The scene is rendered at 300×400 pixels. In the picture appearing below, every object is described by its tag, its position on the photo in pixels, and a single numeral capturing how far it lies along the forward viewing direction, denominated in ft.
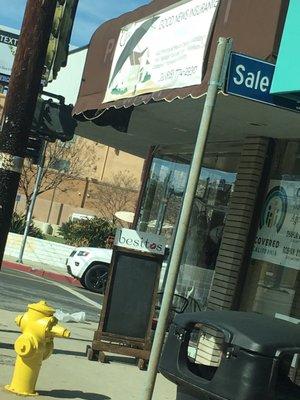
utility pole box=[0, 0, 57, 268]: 21.01
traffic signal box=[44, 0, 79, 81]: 26.27
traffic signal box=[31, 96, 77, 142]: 25.20
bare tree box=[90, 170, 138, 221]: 187.62
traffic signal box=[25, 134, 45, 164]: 25.14
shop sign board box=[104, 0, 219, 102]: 23.76
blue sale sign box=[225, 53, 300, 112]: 15.97
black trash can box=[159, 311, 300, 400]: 12.08
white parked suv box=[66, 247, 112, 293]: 59.47
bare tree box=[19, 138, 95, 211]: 118.11
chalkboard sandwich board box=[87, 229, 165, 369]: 26.00
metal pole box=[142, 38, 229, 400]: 13.87
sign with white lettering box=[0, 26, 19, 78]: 54.03
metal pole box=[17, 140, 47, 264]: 65.62
